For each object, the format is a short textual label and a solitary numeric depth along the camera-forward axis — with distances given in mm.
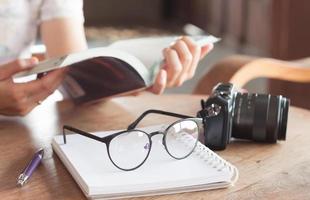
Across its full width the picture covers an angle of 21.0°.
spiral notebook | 933
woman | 1203
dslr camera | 1053
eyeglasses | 982
